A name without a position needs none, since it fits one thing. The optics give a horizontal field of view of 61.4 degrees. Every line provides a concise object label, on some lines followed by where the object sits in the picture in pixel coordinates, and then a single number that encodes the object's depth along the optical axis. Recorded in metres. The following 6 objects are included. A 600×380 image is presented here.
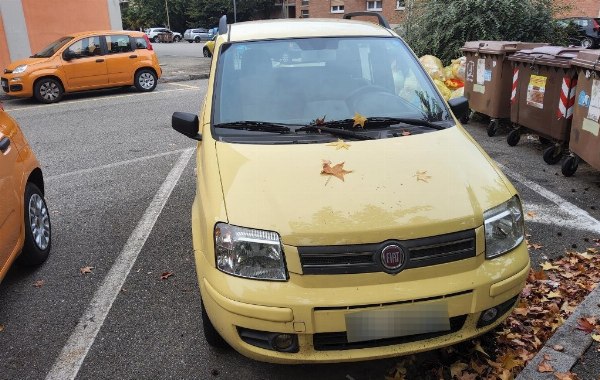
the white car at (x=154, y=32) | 57.78
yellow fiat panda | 2.29
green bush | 12.05
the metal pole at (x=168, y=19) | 66.95
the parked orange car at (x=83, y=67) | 12.65
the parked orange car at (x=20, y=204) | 3.47
